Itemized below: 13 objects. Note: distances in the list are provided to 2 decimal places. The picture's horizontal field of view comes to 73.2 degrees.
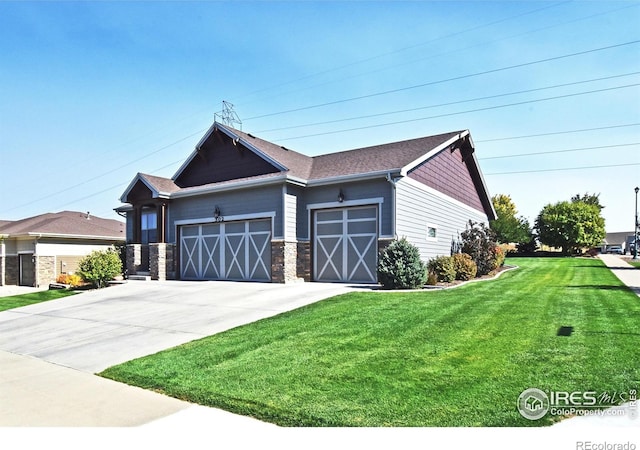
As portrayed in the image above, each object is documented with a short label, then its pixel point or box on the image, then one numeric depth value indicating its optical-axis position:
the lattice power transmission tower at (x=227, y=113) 25.08
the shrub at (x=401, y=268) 13.65
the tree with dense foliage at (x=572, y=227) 44.19
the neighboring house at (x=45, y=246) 26.34
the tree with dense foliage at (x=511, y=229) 42.41
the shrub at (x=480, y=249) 20.19
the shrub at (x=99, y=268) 18.95
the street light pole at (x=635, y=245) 34.99
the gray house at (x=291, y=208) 16.25
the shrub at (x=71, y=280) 20.19
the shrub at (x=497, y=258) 21.34
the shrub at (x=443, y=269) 15.66
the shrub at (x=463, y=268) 17.28
